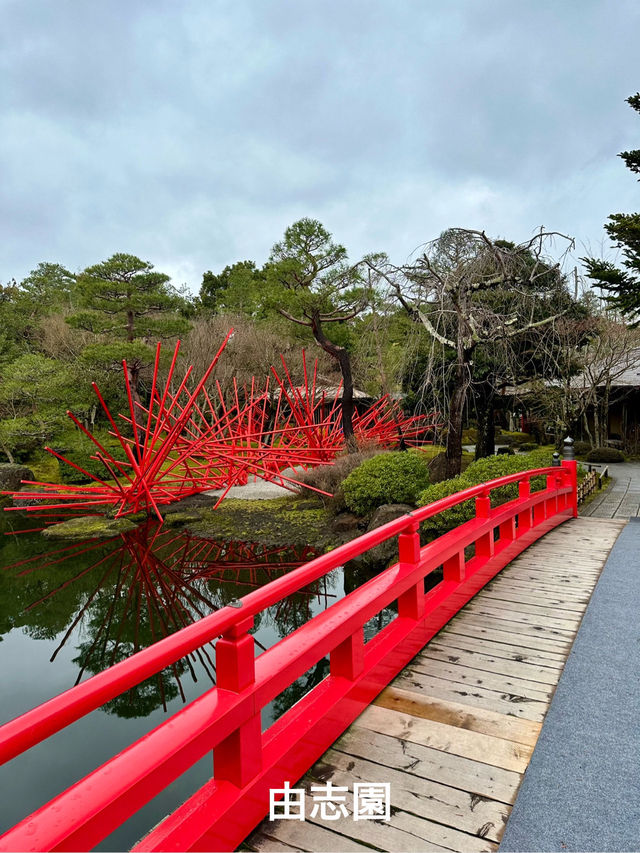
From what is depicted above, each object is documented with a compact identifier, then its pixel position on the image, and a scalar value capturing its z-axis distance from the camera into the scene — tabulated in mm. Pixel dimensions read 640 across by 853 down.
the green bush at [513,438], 20781
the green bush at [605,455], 17391
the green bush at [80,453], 15453
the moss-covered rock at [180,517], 11429
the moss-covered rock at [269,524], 9922
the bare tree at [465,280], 8211
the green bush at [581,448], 18453
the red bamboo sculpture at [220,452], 9484
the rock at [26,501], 13526
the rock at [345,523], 10000
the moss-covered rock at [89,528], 10633
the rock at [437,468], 11109
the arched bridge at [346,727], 1359
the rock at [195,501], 12953
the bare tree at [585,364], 13219
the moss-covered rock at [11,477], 14445
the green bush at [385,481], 9523
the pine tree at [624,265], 7219
